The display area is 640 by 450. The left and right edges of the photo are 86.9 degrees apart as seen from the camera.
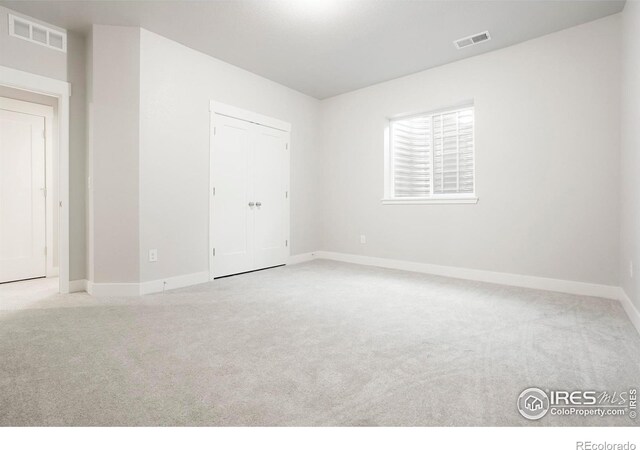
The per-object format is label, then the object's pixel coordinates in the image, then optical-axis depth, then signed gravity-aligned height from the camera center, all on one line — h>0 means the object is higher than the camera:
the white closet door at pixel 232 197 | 4.16 +0.32
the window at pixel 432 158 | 4.30 +0.88
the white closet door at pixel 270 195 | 4.67 +0.39
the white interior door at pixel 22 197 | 4.05 +0.31
